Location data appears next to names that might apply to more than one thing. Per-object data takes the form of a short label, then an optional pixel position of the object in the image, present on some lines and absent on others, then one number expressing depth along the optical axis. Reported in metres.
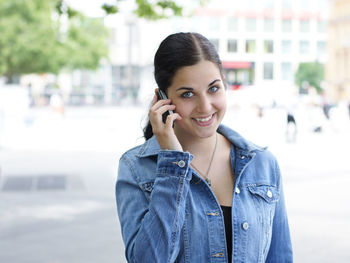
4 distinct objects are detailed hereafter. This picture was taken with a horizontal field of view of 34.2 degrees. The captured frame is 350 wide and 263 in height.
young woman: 1.94
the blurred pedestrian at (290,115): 19.20
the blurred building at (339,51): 75.19
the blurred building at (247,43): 85.69
